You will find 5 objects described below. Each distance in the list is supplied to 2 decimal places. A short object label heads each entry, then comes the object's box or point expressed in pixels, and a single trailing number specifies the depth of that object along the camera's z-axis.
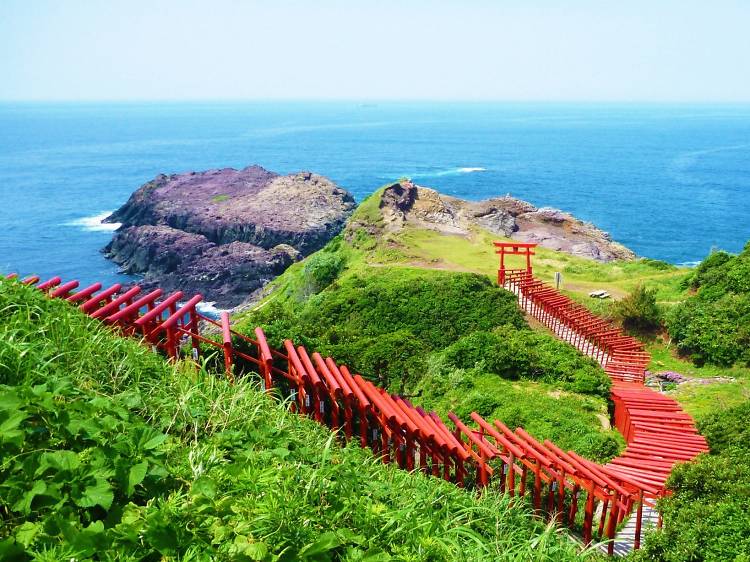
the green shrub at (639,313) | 23.94
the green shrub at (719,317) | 20.77
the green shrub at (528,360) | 17.80
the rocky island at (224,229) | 58.88
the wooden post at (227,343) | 9.59
